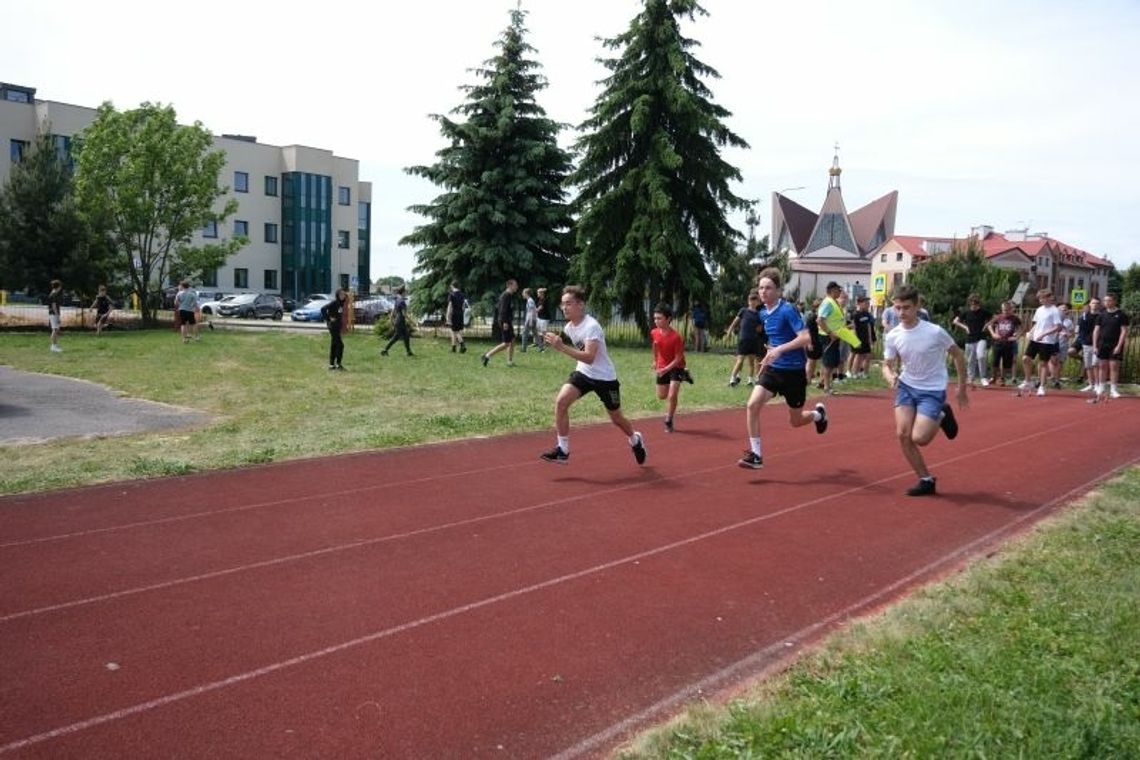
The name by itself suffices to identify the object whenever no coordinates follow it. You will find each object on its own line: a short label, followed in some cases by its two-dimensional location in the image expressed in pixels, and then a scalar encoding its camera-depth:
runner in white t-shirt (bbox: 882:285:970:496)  8.24
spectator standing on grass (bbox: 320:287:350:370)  19.80
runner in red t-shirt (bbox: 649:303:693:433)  12.02
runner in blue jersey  9.51
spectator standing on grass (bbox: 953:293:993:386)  20.05
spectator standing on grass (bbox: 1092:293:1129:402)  17.28
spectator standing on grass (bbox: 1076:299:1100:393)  18.80
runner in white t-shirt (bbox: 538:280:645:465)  9.34
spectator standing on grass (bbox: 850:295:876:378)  20.69
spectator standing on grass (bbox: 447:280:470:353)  24.74
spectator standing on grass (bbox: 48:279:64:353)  23.45
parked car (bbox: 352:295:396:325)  45.78
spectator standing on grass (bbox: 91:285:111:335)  29.75
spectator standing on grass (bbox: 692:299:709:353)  30.06
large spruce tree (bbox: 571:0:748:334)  31.38
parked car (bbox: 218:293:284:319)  53.78
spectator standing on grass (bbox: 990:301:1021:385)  20.03
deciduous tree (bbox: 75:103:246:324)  34.97
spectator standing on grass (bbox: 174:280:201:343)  27.25
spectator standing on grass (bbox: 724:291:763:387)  15.79
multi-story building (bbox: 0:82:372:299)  73.12
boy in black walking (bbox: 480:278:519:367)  21.83
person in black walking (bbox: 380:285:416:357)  23.80
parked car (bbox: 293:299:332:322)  50.94
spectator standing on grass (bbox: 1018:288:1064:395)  18.67
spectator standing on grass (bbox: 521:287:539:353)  25.78
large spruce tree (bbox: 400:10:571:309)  32.34
